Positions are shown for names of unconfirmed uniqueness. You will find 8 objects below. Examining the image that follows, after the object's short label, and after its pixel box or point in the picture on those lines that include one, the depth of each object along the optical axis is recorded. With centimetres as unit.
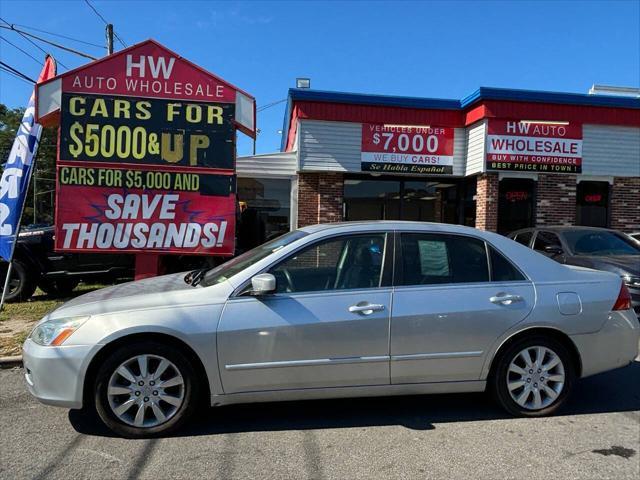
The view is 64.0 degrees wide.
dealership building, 1171
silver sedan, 358
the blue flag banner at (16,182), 763
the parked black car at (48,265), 859
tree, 5630
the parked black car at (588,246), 754
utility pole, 1708
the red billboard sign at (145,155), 700
